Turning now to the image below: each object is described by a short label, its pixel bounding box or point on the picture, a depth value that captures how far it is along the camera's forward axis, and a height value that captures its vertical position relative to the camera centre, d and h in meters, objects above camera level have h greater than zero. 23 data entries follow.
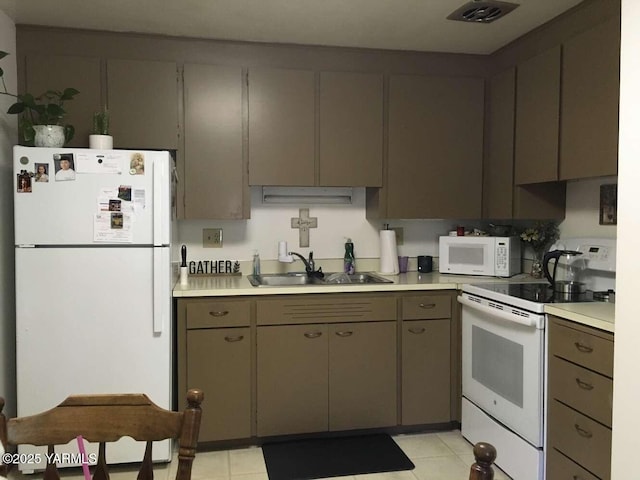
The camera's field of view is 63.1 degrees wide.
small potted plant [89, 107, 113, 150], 2.60 +0.48
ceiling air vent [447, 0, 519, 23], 2.52 +1.08
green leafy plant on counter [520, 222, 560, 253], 3.20 -0.05
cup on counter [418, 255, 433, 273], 3.52 -0.25
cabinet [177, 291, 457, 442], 2.79 -0.75
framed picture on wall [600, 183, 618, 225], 2.65 +0.12
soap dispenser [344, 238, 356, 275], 3.45 -0.22
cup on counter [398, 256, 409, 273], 3.53 -0.24
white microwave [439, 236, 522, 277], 3.13 -0.17
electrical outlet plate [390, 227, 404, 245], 3.59 -0.05
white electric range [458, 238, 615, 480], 2.33 -0.65
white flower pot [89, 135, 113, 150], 2.60 +0.42
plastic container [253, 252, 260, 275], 3.33 -0.25
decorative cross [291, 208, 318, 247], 3.44 +0.02
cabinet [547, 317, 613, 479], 1.96 -0.69
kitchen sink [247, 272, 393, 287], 3.25 -0.33
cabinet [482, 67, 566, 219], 3.09 +0.30
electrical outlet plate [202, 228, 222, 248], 3.32 -0.07
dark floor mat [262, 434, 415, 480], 2.62 -1.22
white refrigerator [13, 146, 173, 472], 2.45 -0.23
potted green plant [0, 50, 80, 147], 2.54 +0.52
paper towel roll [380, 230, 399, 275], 3.39 -0.16
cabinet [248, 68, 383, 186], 3.07 +0.60
